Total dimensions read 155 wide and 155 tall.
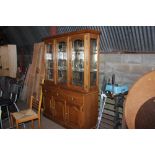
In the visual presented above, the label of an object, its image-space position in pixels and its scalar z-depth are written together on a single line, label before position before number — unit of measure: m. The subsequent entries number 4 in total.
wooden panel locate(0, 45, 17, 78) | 5.96
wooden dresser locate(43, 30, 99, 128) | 2.88
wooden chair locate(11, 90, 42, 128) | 2.89
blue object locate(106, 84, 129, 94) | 2.81
